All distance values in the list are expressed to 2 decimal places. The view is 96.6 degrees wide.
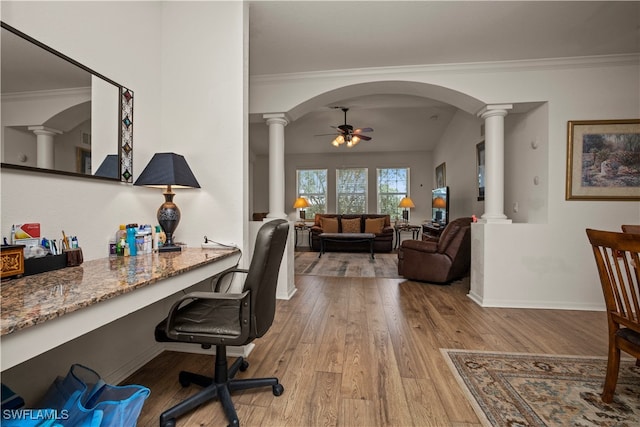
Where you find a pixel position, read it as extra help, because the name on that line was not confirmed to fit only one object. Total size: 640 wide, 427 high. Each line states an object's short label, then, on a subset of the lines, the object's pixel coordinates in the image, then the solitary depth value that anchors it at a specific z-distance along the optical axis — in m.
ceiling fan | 5.20
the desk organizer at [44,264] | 1.21
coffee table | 6.13
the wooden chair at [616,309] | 1.31
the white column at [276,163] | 3.45
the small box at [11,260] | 1.09
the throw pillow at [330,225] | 7.48
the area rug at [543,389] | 1.42
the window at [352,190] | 8.38
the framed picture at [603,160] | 2.90
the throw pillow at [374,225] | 7.28
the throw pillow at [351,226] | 7.42
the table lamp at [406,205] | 7.41
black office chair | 1.28
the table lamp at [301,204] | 7.65
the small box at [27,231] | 1.23
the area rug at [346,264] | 4.61
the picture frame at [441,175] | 6.64
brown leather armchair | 3.86
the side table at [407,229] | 7.26
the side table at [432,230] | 5.45
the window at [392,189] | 8.23
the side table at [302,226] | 7.27
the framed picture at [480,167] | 4.49
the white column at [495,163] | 3.15
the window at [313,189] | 8.51
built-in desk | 0.76
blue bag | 1.00
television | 5.51
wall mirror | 1.24
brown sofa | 6.84
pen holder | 1.39
